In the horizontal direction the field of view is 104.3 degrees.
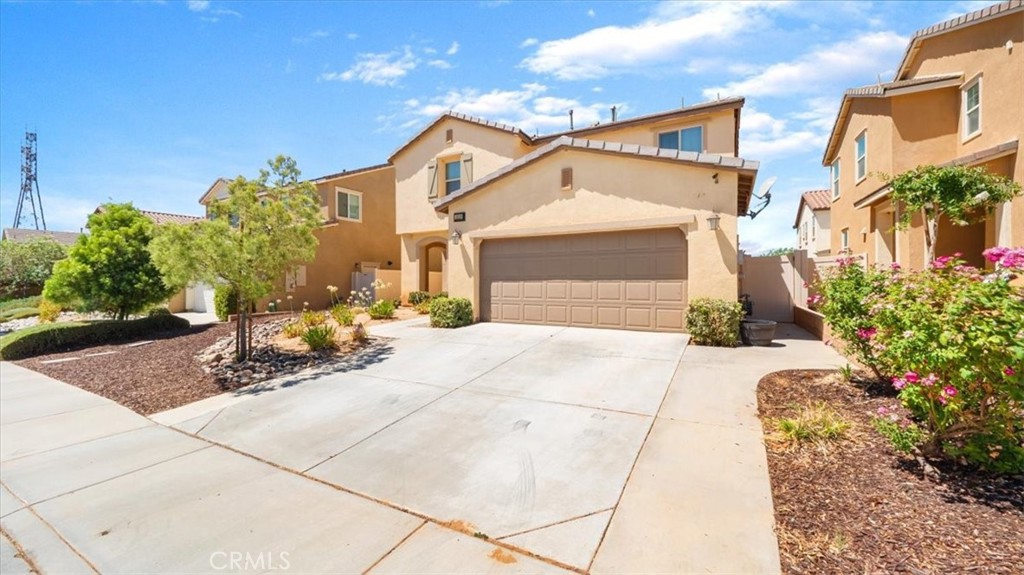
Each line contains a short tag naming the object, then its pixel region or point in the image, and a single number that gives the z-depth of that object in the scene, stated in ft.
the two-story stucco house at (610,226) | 29.17
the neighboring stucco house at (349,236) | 59.28
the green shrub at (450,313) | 36.06
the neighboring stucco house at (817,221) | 85.48
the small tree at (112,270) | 41.75
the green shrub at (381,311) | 43.37
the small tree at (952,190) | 26.07
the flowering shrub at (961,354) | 8.65
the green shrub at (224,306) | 50.72
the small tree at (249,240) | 23.61
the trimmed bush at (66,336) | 34.91
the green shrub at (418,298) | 54.24
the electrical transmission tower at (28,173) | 174.50
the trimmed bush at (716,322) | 26.48
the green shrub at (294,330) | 32.86
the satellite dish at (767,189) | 36.56
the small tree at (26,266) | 77.51
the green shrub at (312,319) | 32.19
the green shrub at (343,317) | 33.53
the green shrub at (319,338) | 28.60
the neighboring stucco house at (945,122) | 30.76
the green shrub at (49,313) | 57.82
